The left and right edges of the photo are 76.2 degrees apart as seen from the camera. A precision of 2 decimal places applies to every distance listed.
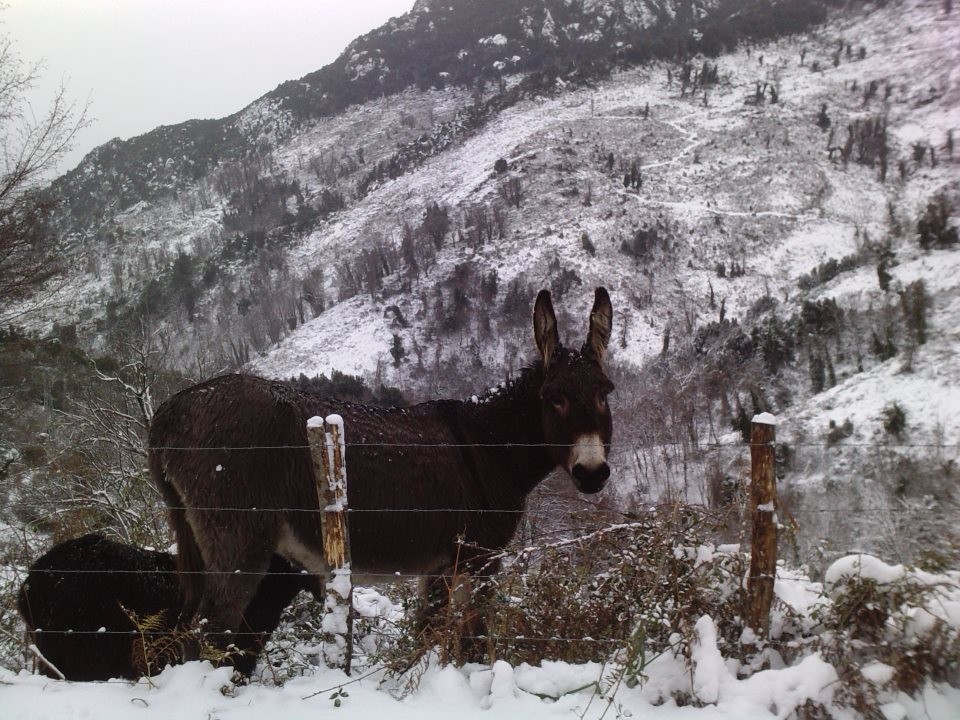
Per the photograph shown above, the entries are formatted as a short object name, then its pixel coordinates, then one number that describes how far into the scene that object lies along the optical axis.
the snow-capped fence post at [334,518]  3.72
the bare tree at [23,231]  10.63
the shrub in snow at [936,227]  91.01
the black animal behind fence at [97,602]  5.00
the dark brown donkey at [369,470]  4.00
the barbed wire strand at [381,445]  3.98
